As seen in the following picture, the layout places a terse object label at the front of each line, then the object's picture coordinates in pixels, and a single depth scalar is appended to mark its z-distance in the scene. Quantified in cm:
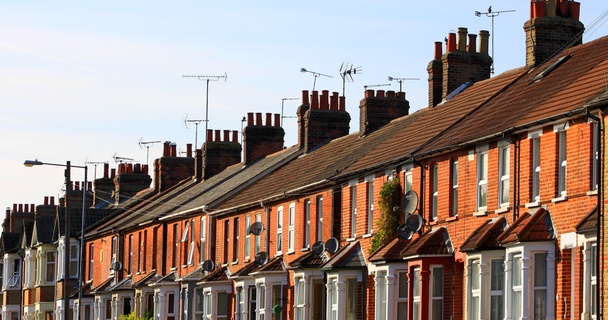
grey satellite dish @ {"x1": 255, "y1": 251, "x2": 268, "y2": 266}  4894
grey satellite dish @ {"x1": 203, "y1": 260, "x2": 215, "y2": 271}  5416
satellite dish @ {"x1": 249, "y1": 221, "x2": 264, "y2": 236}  4853
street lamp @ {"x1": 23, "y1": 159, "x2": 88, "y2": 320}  4828
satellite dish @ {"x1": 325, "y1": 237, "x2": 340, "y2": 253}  4244
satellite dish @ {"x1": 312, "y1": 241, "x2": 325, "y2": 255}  4288
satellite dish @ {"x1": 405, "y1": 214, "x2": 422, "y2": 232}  3669
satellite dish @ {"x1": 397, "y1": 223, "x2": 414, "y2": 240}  3716
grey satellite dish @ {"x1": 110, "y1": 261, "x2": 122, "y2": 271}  6564
